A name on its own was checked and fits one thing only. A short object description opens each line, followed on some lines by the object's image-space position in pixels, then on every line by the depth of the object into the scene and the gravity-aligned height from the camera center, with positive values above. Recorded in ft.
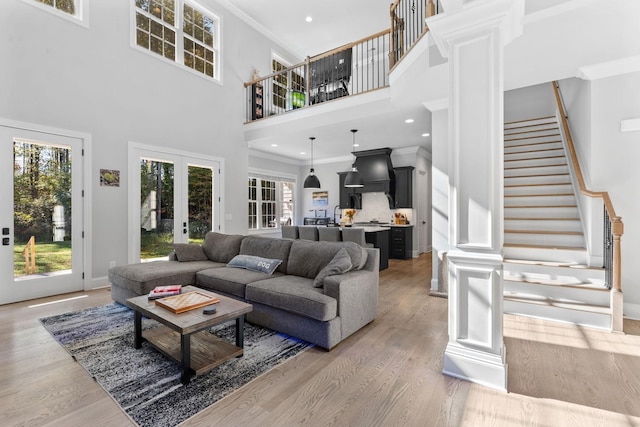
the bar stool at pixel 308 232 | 17.86 -1.19
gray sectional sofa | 8.52 -2.35
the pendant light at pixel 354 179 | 21.68 +2.50
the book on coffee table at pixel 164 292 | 8.43 -2.30
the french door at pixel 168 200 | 16.37 +0.87
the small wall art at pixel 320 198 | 30.63 +1.59
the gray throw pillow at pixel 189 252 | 14.20 -1.89
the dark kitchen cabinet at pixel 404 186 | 24.64 +2.21
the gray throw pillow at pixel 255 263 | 11.32 -2.00
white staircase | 10.55 -1.36
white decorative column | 6.60 +0.71
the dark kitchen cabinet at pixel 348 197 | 27.76 +1.51
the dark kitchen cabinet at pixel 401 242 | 23.66 -2.43
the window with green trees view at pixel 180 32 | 16.93 +11.41
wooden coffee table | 6.59 -3.34
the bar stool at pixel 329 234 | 17.11 -1.24
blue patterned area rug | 5.92 -3.81
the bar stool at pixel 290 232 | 18.65 -1.20
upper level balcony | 14.58 +9.53
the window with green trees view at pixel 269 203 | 27.27 +1.00
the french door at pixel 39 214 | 12.30 +0.03
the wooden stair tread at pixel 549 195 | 14.56 +0.86
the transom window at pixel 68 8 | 13.12 +9.61
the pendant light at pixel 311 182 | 22.58 +2.40
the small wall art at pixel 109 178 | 14.92 +1.91
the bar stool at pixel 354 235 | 16.57 -1.27
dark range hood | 24.68 +3.55
